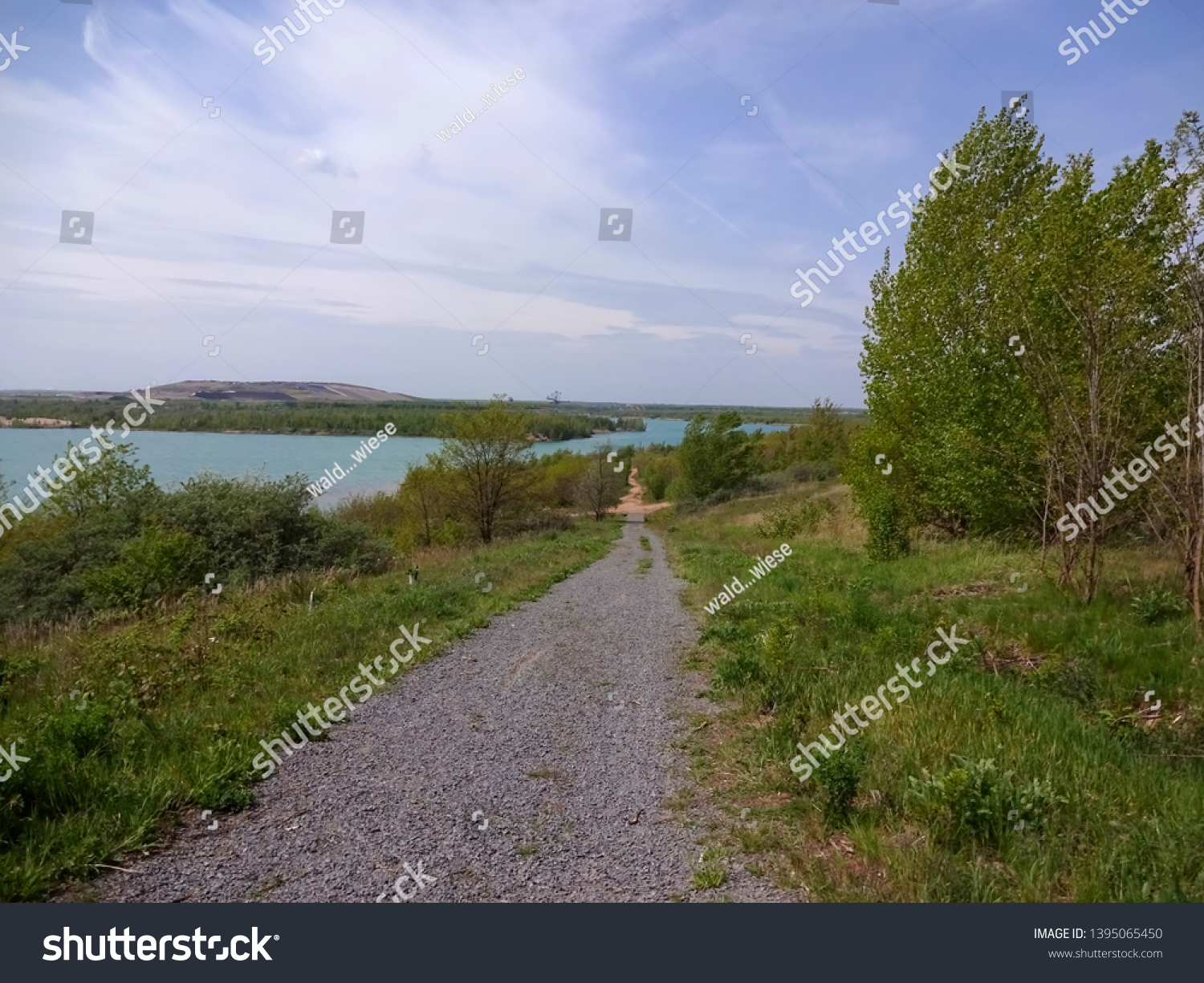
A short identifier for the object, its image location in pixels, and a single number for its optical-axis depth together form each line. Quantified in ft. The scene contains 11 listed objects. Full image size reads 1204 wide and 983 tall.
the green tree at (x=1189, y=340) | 26.30
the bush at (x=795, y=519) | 86.94
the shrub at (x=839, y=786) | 14.16
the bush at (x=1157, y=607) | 29.40
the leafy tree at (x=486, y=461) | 118.01
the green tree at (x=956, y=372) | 47.14
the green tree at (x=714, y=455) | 191.93
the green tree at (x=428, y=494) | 122.31
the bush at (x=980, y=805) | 12.96
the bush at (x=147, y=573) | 55.06
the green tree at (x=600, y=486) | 187.01
